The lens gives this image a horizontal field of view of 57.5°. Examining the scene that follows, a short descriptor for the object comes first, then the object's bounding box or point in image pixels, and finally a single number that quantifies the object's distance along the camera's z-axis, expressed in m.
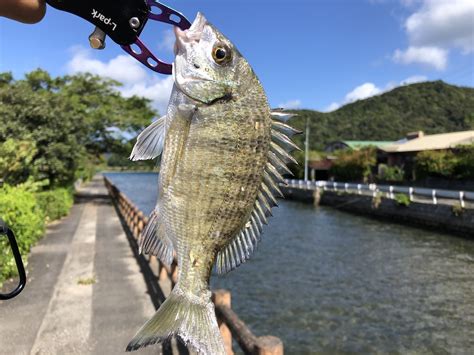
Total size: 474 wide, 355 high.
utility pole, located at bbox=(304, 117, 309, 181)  42.06
